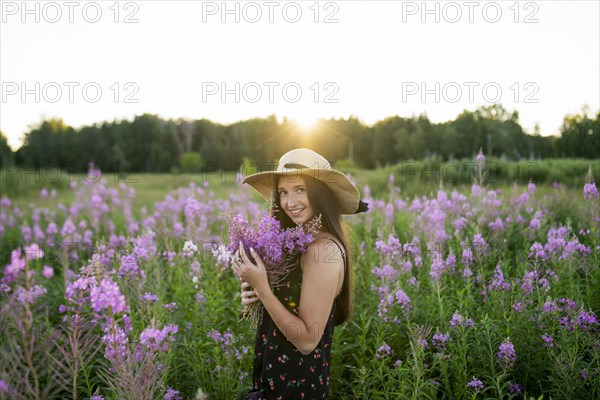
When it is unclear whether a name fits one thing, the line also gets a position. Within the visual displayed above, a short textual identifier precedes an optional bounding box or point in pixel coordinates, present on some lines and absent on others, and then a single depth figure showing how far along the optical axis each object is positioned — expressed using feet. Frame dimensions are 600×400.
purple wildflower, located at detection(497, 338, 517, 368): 10.41
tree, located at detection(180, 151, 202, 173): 137.28
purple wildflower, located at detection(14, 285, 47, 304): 5.62
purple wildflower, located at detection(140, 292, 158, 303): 10.68
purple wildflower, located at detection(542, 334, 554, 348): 10.94
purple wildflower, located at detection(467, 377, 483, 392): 10.16
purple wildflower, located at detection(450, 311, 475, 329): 11.34
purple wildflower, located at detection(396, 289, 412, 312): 12.53
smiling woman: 8.09
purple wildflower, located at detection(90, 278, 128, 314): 5.72
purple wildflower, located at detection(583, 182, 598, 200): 16.34
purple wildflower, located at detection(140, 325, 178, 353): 6.47
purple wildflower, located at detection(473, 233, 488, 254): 15.14
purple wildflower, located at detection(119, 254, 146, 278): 11.15
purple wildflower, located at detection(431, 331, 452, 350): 11.50
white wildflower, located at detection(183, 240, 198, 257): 14.33
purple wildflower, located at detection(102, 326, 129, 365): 6.28
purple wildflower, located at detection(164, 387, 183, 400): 10.16
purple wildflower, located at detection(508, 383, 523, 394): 11.14
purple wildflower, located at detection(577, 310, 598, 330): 11.01
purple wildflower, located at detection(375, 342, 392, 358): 11.25
